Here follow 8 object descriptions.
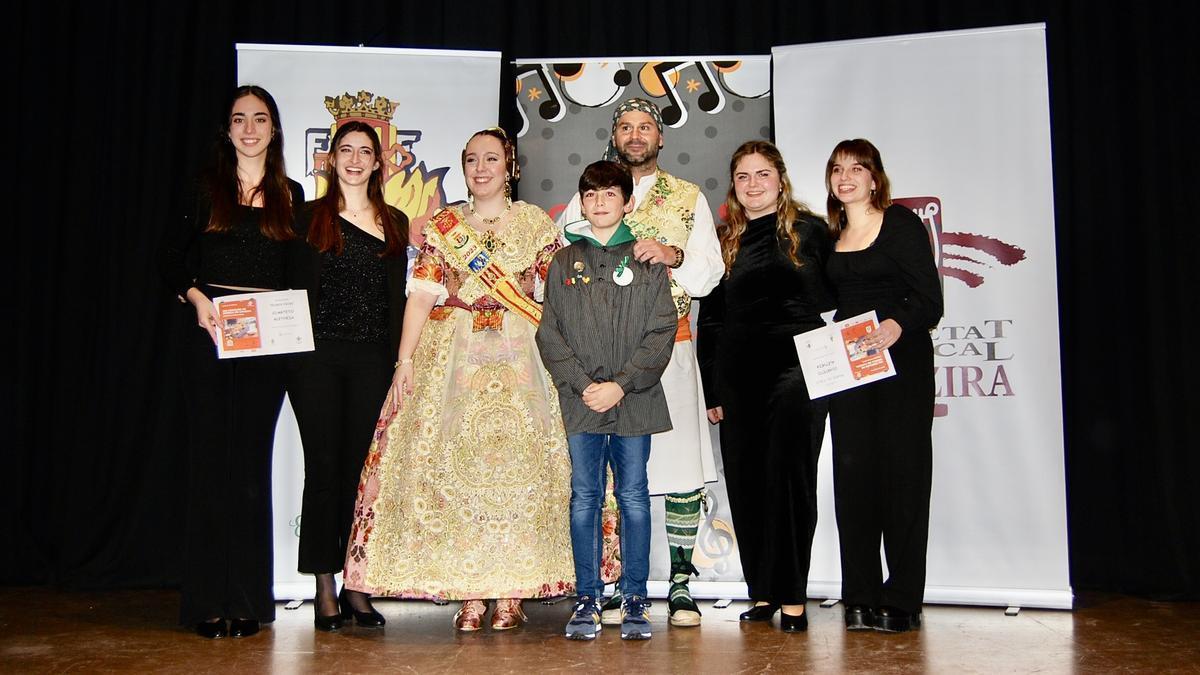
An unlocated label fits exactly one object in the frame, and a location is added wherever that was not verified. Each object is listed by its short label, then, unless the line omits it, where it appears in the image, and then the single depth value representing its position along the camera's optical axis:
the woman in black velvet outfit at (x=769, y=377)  3.23
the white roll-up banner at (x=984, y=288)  3.72
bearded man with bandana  3.37
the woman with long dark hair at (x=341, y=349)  3.26
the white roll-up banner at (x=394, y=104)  4.05
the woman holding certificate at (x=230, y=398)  3.19
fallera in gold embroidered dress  3.10
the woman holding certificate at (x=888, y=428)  3.19
